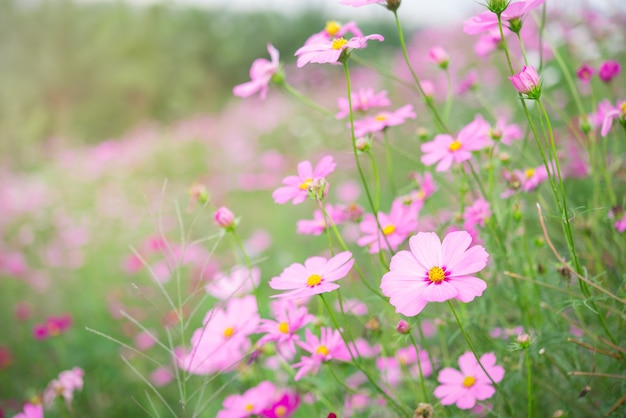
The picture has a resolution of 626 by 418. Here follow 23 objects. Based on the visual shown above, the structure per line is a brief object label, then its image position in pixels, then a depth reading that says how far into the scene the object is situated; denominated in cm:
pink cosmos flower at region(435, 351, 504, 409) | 63
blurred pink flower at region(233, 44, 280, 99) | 85
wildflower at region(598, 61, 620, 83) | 84
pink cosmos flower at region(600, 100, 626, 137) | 63
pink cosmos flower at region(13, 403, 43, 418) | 84
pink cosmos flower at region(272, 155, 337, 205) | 66
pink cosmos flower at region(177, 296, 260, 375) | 77
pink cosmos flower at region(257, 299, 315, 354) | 67
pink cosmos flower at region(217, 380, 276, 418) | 72
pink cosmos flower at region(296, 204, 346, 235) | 78
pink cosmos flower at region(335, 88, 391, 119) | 86
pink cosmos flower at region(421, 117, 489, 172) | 70
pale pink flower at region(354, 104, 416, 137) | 77
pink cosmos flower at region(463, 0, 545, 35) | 59
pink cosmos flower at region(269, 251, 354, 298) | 56
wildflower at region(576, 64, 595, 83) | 85
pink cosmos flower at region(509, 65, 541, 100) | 53
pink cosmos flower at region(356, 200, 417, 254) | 72
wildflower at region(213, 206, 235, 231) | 74
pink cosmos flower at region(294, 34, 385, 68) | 60
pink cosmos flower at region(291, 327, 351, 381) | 67
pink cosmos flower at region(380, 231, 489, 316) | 50
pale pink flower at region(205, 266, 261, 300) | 100
